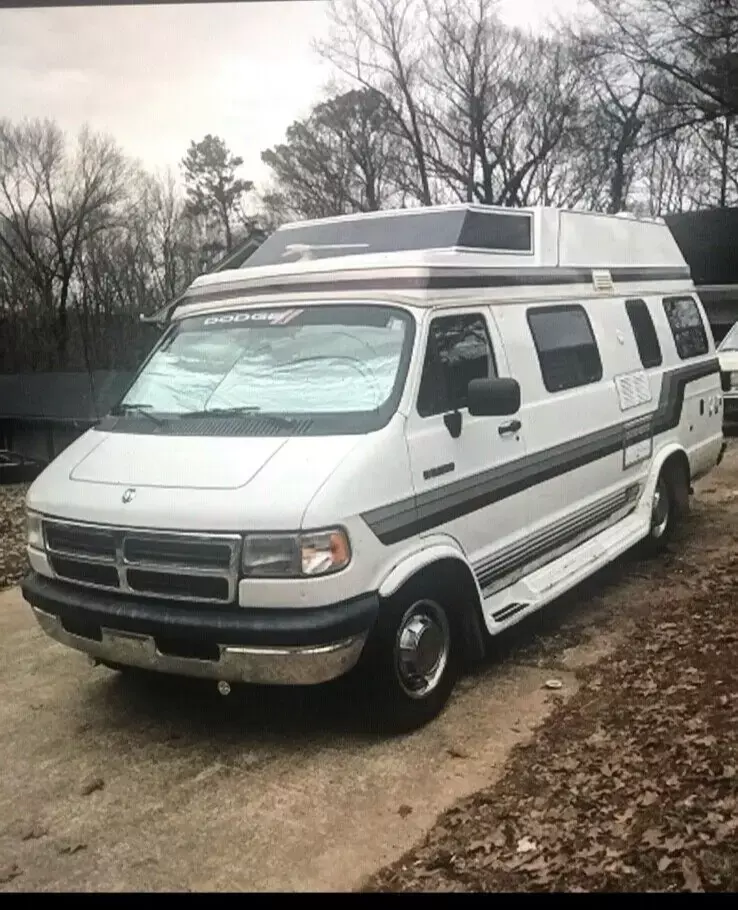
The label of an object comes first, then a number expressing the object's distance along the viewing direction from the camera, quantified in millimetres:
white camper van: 3236
